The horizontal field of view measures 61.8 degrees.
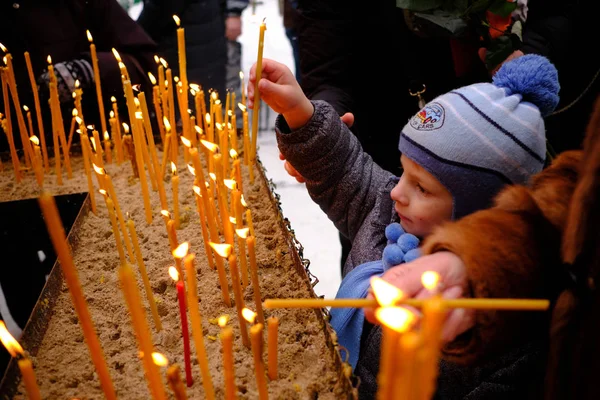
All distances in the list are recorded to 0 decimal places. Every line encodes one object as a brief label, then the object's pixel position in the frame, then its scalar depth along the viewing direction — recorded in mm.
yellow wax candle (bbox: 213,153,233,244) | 765
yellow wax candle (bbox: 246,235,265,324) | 671
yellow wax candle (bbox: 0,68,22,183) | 1120
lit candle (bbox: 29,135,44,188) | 1123
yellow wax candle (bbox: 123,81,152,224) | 920
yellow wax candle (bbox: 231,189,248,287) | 739
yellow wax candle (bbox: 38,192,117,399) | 390
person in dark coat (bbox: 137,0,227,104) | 2002
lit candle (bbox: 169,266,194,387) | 571
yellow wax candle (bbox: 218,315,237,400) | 454
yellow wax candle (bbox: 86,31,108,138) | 1186
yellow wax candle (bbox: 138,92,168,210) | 964
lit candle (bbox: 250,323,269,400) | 486
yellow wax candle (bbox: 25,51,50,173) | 1116
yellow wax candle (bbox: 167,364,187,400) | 461
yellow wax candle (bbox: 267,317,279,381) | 563
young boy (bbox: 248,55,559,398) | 703
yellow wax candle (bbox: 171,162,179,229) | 933
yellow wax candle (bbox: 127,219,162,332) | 729
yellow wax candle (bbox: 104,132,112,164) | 1272
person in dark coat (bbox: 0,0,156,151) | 1323
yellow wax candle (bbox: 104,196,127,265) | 768
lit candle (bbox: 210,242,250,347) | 683
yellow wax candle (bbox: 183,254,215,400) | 497
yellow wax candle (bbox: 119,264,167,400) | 410
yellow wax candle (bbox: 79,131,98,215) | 1051
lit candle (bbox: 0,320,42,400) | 467
